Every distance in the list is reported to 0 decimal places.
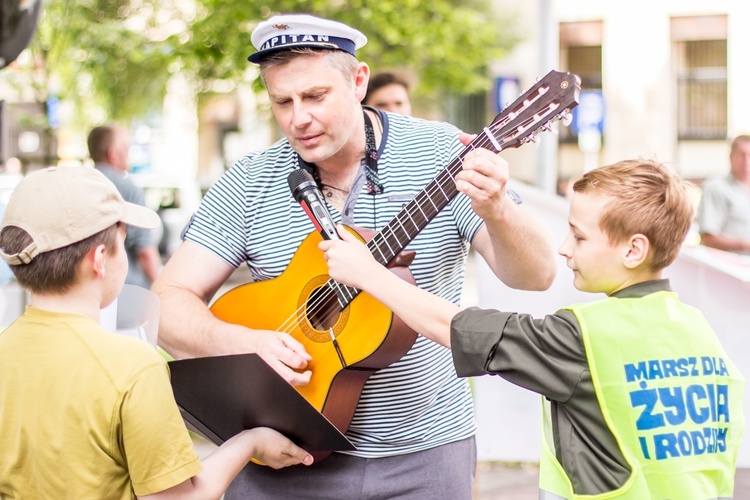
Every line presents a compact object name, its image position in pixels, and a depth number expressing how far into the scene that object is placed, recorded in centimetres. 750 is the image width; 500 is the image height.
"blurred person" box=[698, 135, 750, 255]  757
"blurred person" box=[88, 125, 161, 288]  668
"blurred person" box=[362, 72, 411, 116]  523
